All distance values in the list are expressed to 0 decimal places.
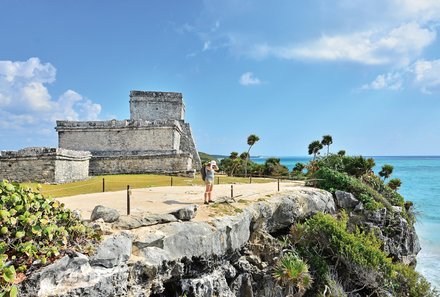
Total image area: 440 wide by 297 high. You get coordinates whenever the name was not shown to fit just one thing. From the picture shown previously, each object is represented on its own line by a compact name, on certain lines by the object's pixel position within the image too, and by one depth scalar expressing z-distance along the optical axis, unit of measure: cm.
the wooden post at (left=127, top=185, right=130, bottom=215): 797
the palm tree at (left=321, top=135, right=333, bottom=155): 3447
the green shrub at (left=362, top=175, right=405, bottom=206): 1841
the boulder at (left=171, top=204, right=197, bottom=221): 772
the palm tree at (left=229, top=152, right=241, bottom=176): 3308
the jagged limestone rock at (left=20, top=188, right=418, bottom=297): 495
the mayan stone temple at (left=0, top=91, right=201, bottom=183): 2316
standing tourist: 988
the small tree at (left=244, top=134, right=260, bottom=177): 2958
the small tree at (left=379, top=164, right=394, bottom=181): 3147
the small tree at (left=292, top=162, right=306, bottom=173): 3292
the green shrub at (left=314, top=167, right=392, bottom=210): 1576
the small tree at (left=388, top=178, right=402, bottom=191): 2828
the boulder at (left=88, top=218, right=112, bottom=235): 634
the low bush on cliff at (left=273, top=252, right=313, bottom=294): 890
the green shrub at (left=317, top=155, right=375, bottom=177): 2042
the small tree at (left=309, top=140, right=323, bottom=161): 3574
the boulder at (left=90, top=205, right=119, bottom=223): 703
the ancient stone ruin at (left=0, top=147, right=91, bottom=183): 1750
